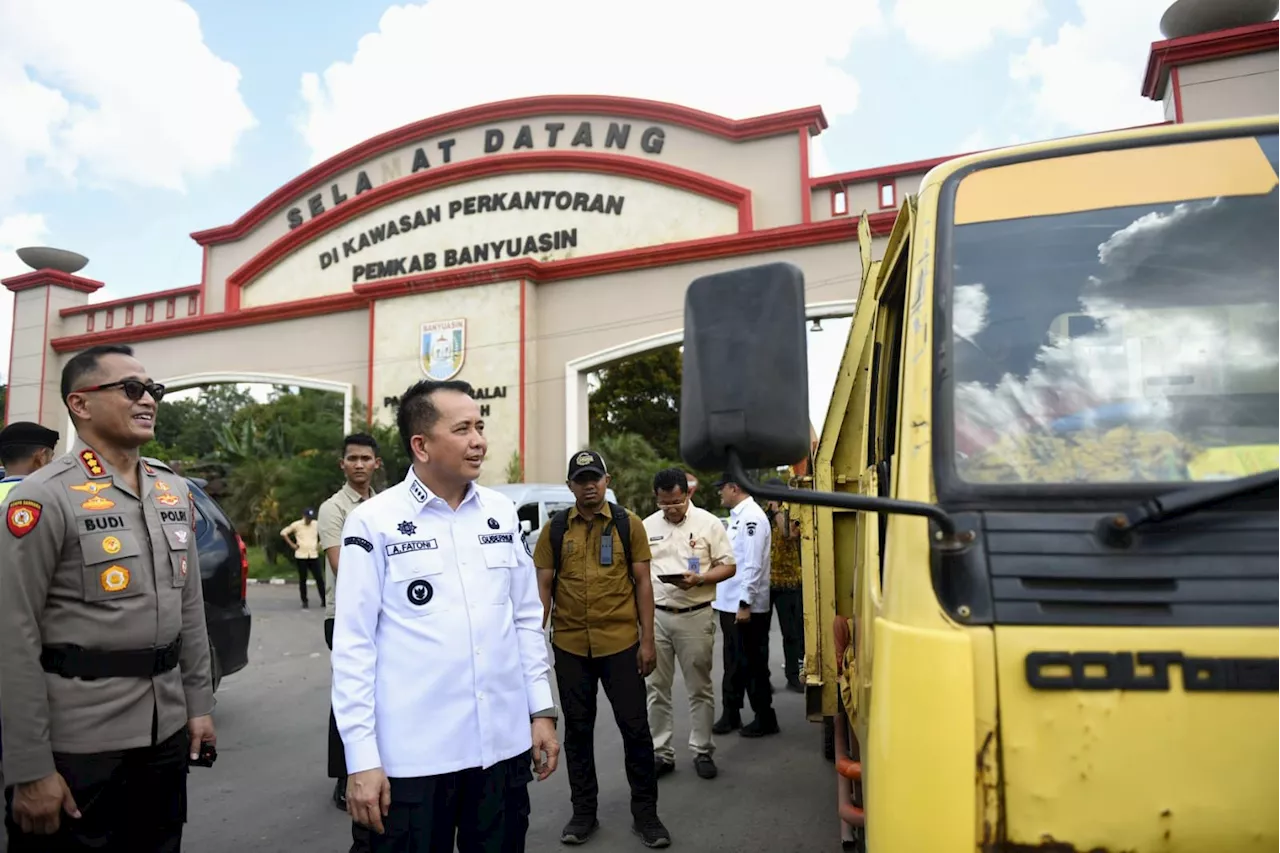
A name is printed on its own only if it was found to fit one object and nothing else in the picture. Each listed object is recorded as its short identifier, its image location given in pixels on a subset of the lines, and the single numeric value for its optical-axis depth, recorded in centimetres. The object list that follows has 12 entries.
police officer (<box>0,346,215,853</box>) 232
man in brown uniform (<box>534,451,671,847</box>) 428
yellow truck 147
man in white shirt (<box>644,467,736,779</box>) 526
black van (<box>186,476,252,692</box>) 551
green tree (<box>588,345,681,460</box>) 3005
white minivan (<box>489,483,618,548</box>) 1227
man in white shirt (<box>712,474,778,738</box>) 616
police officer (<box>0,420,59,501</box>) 436
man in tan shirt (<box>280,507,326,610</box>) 1337
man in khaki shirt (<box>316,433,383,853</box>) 465
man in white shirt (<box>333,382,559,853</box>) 236
